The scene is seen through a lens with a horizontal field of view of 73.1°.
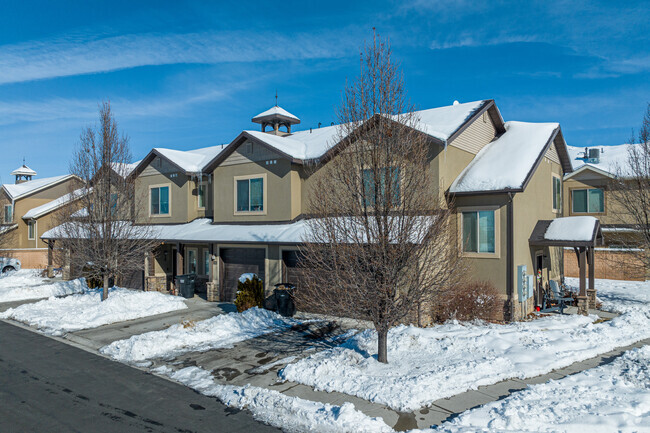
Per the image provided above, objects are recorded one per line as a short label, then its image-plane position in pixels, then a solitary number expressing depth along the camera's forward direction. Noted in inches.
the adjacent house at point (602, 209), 954.7
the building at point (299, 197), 593.3
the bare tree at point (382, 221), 360.8
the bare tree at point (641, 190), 672.4
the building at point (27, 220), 1348.4
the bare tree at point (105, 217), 684.7
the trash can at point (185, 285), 794.2
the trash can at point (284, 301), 615.2
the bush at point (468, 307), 558.3
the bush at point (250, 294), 634.8
